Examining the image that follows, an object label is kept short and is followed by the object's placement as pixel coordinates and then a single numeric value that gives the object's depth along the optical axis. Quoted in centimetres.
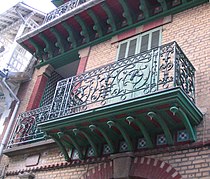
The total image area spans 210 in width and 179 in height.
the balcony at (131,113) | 605
